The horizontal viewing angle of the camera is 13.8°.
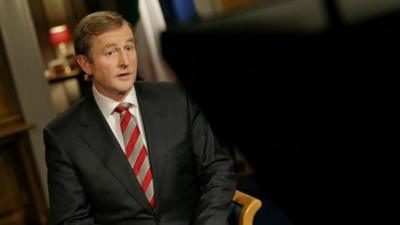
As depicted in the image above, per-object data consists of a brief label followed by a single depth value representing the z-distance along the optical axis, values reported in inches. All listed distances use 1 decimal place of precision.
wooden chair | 155.5
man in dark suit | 157.1
